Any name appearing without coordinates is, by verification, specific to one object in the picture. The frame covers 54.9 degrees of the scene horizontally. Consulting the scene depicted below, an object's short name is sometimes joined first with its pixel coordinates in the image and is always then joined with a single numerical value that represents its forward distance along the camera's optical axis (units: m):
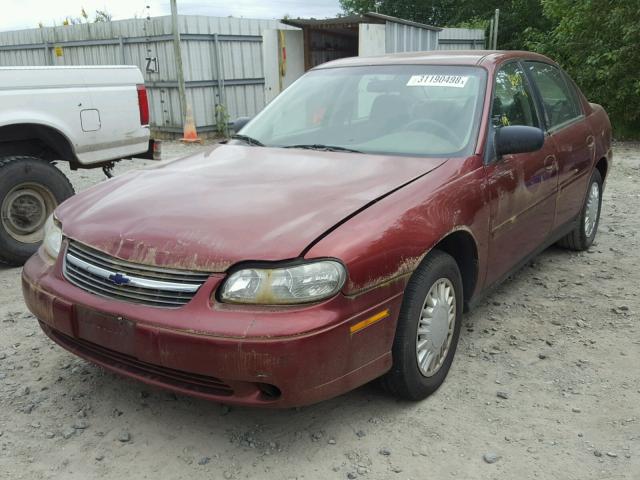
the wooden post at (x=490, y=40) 19.55
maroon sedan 2.34
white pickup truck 4.91
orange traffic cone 12.31
